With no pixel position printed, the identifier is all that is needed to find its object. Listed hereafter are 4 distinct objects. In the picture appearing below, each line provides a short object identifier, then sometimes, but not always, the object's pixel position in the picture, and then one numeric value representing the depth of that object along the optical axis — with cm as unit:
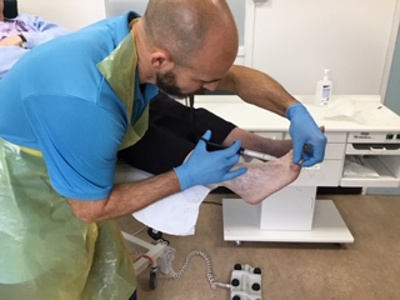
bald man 79
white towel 94
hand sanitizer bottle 187
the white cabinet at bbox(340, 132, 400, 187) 164
